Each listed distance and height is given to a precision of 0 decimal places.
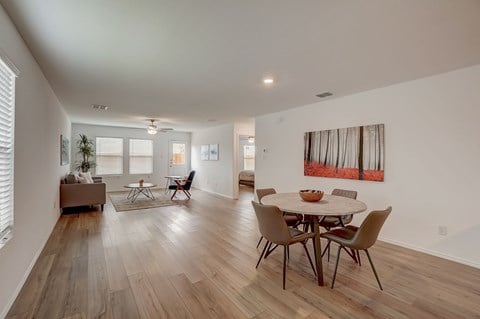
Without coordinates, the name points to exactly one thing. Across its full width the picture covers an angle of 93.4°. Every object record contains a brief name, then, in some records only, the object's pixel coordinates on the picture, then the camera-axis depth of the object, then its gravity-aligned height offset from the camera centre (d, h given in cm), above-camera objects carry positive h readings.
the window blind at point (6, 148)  178 +5
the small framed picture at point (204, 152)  857 +20
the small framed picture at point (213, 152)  799 +19
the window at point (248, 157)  1070 +4
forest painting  358 +12
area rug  573 -129
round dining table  222 -51
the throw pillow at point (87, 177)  577 -57
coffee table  642 -123
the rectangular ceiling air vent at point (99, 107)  490 +108
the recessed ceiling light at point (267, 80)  317 +111
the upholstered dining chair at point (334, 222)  300 -84
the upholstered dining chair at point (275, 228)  224 -72
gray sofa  505 -90
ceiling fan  665 +82
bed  940 -84
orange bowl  268 -44
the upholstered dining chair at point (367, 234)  212 -72
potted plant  736 +10
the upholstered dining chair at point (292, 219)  311 -84
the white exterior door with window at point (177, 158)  948 -6
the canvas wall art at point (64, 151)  495 +10
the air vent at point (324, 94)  386 +113
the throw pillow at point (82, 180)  540 -60
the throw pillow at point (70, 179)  529 -57
